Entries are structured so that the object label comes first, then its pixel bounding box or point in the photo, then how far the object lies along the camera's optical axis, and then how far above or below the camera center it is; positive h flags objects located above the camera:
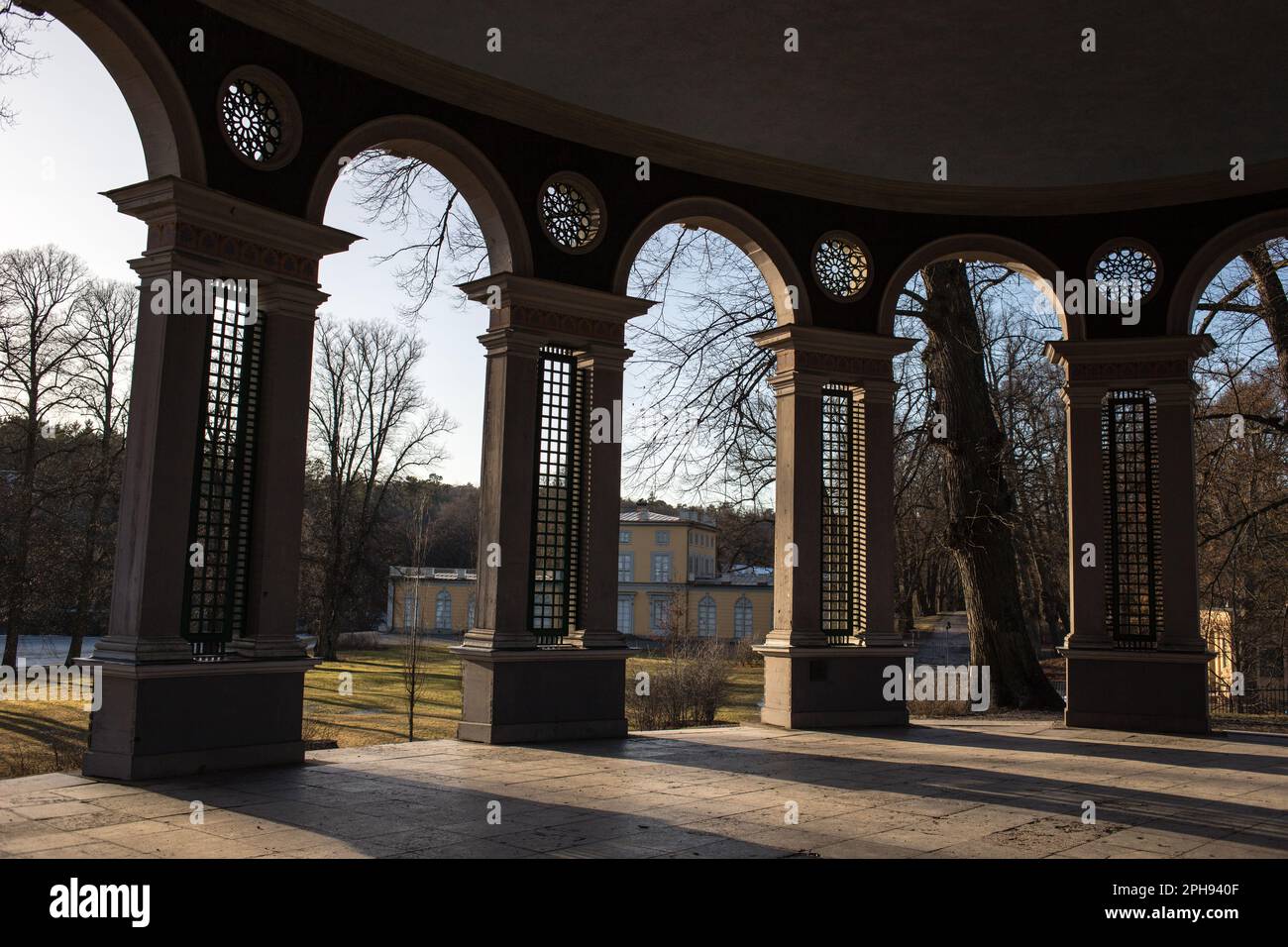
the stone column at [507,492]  11.89 +1.10
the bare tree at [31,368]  24.09 +5.08
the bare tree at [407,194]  16.12 +6.11
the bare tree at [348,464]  39.41 +4.72
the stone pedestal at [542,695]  11.62 -1.22
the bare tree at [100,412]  26.42 +4.31
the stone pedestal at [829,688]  13.70 -1.25
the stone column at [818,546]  13.83 +0.64
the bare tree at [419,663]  19.64 -1.95
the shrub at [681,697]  18.78 -2.01
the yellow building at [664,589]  55.56 +0.03
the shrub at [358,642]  45.59 -2.58
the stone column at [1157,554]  13.96 +0.58
